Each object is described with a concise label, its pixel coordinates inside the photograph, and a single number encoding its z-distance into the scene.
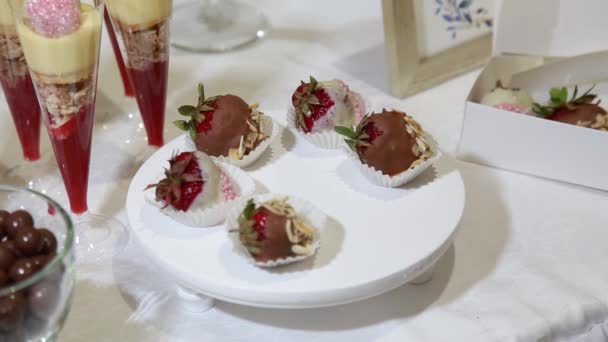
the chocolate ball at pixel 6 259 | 0.69
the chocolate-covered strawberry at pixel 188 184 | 0.80
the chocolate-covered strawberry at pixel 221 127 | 0.88
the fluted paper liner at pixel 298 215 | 0.78
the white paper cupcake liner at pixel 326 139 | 0.93
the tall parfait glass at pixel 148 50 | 0.98
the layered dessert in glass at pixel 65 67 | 0.83
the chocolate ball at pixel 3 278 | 0.68
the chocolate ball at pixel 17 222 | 0.74
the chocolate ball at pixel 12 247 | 0.71
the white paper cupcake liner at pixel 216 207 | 0.81
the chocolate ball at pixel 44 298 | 0.64
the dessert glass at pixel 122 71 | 1.21
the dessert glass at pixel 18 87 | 0.93
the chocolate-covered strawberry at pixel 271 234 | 0.74
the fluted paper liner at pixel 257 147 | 0.90
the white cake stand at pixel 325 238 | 0.75
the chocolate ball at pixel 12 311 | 0.63
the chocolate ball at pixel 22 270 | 0.68
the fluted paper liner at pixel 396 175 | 0.86
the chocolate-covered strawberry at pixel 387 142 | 0.85
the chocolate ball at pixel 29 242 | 0.72
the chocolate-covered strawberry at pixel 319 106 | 0.92
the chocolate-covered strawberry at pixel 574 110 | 1.01
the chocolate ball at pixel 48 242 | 0.72
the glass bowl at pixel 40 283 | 0.63
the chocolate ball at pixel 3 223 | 0.74
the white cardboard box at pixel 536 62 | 1.04
